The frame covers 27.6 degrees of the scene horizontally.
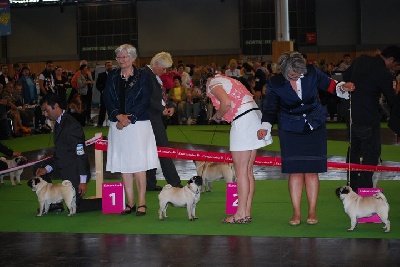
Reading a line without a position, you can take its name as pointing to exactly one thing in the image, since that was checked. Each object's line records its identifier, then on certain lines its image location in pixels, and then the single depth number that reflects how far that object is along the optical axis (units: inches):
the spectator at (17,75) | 803.4
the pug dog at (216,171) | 353.7
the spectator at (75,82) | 848.3
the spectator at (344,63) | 898.0
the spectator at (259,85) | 827.2
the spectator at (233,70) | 846.5
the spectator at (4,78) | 782.5
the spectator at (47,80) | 808.3
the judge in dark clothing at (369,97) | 303.3
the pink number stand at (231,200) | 301.6
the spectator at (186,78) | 896.9
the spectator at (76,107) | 737.0
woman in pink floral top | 279.4
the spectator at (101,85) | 784.3
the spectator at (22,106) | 762.5
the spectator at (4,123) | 695.7
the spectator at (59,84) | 818.8
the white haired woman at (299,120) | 270.7
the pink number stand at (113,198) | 313.0
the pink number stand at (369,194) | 277.6
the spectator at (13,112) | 727.7
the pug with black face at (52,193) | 305.9
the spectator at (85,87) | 851.4
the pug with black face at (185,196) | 290.0
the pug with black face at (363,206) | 260.1
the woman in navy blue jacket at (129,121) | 298.2
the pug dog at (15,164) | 408.8
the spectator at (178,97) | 852.5
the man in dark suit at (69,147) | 313.0
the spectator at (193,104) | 851.4
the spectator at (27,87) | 782.5
